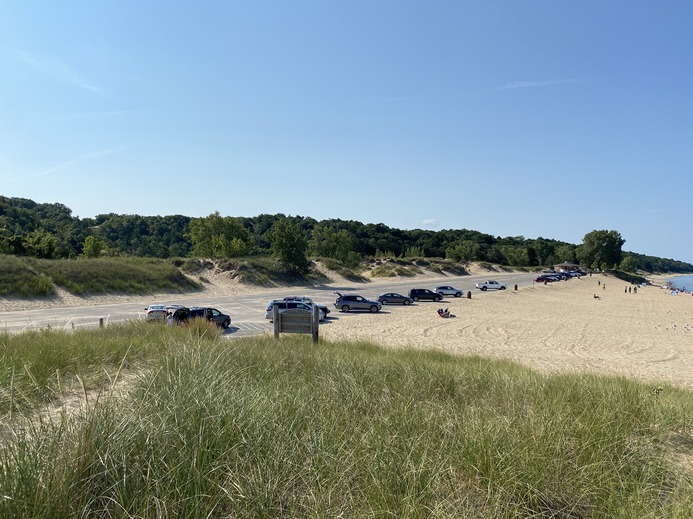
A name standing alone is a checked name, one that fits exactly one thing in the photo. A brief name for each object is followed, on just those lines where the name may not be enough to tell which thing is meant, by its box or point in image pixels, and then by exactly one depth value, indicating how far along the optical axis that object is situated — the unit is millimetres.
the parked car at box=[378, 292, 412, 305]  38500
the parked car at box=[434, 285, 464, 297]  47472
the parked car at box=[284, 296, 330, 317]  27762
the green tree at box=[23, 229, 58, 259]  50094
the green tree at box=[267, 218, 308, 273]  57000
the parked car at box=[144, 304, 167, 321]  22856
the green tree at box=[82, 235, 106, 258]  62072
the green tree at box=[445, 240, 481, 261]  117000
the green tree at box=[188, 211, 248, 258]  67250
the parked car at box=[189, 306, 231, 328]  21245
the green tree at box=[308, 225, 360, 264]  84625
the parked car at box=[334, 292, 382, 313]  32719
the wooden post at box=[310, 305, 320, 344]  12356
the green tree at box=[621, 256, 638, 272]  150625
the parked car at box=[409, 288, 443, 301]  41344
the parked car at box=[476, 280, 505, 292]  57712
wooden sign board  12516
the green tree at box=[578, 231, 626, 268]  133250
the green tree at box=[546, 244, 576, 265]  151375
